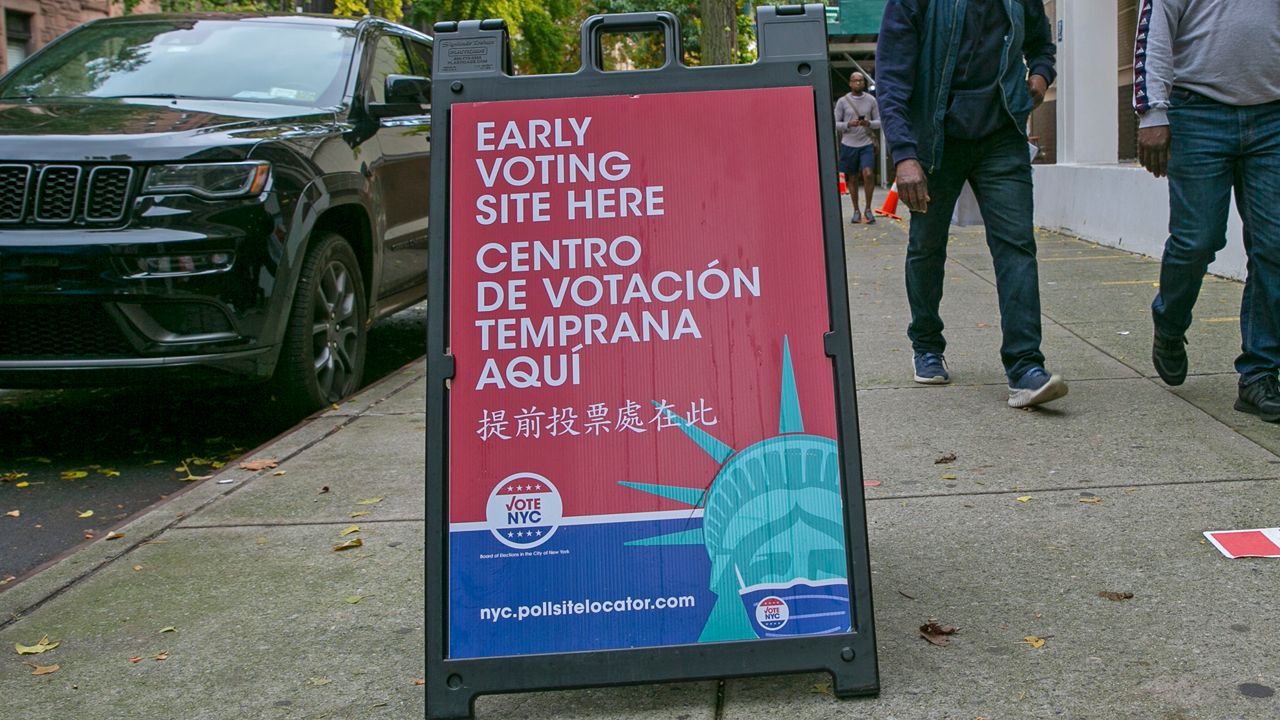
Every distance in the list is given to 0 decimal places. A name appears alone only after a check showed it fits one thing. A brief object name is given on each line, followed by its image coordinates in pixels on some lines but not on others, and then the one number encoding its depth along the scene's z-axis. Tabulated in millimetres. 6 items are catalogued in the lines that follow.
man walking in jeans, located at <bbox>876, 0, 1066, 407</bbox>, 5367
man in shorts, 16203
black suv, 5316
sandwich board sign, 2900
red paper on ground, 3678
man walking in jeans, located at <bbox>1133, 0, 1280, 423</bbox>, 4934
